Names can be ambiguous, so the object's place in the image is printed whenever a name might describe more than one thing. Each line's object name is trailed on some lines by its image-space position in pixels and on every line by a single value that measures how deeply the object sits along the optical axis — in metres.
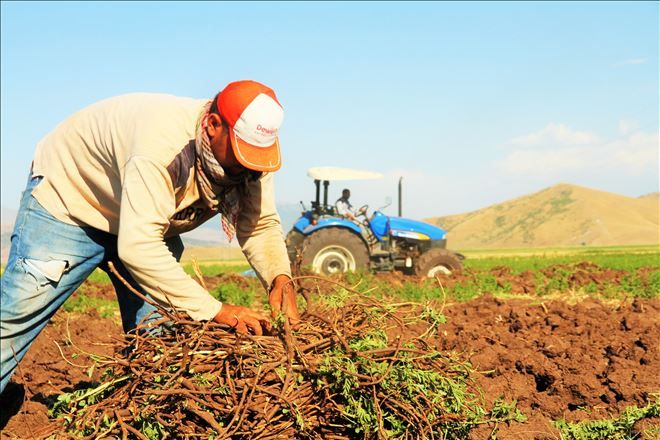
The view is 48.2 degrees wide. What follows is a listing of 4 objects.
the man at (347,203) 14.70
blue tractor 14.14
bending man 3.31
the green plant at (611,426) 4.22
